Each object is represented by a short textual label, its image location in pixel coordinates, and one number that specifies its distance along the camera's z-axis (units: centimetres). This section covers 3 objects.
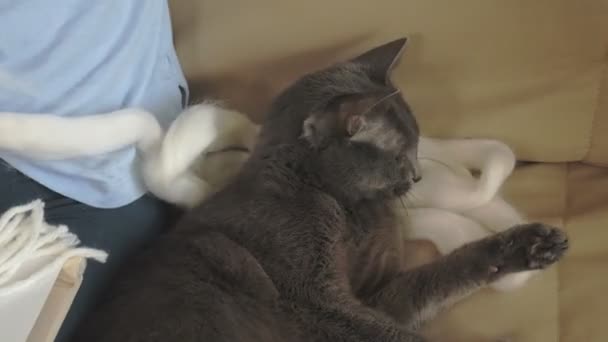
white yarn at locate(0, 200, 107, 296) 84
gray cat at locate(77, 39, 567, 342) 112
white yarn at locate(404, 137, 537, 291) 127
